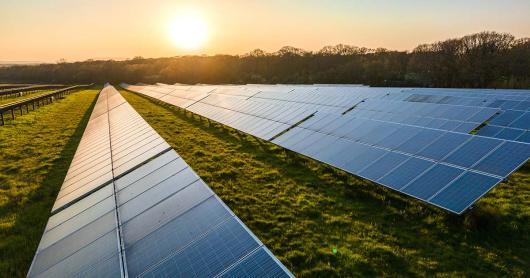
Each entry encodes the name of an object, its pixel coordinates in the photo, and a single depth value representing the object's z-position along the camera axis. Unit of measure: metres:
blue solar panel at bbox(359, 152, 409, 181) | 11.27
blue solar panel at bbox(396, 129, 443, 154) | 12.02
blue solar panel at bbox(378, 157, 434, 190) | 10.45
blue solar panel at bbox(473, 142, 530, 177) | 9.24
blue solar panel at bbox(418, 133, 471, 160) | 11.18
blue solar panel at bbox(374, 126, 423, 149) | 12.84
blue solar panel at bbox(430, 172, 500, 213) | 8.70
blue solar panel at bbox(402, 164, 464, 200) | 9.61
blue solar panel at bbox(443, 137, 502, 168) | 10.30
